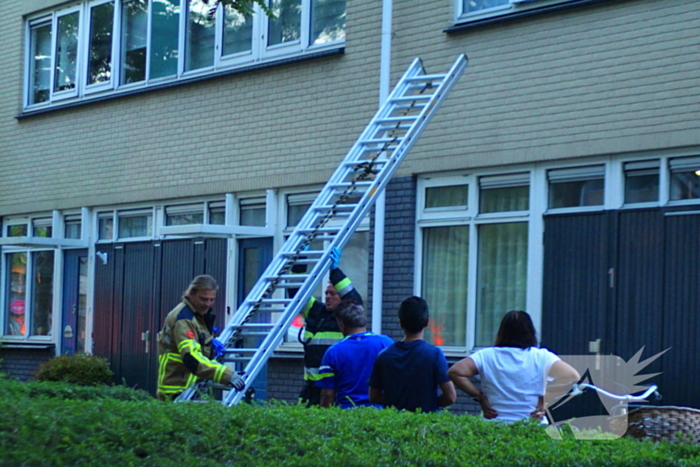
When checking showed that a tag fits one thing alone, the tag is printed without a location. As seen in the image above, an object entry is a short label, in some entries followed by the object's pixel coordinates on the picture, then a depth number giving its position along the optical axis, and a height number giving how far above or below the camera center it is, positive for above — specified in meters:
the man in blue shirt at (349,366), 14.52 -0.70
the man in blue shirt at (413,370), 13.52 -0.67
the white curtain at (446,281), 23.87 -0.19
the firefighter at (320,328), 16.47 -0.54
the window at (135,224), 32.28 +0.47
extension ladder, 17.72 +0.47
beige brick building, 20.55 +1.13
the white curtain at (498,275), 22.73 -0.10
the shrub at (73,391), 16.21 -1.12
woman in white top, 12.99 -0.64
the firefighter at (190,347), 15.16 -0.65
